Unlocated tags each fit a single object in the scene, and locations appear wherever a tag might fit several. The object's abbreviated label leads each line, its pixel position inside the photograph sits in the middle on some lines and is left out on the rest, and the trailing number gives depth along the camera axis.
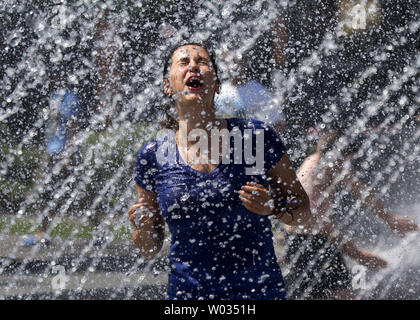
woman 6.41
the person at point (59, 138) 10.97
